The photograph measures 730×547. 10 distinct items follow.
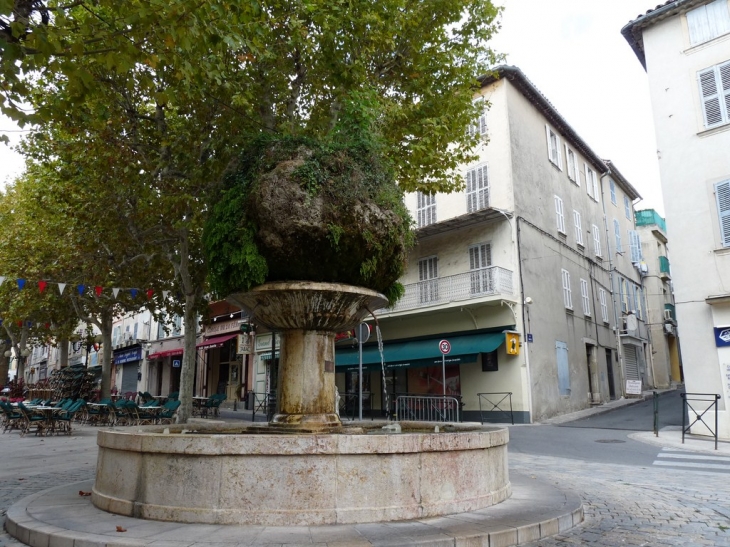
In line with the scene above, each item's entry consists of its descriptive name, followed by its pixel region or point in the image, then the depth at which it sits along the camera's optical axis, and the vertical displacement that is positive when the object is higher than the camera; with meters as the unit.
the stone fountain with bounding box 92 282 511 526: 4.76 -0.75
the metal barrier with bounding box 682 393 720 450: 13.12 -0.42
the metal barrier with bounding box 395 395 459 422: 17.73 -0.57
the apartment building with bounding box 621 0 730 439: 13.98 +5.88
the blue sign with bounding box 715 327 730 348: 13.59 +1.26
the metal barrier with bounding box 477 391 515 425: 18.62 -0.37
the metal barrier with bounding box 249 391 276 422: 15.88 -0.41
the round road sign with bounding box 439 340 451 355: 16.14 +1.25
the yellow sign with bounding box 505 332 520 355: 18.39 +1.56
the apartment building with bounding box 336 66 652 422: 19.19 +3.72
